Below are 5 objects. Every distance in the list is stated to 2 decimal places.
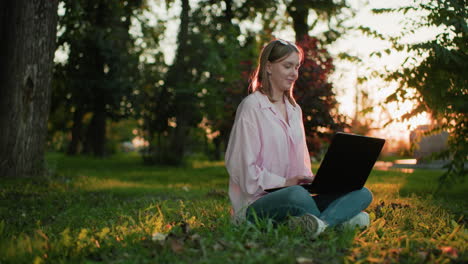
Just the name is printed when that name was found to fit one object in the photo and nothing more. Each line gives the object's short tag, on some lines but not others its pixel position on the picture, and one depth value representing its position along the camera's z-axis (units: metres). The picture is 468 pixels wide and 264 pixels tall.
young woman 3.45
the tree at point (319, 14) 13.12
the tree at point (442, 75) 5.45
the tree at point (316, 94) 9.42
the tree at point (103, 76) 20.36
